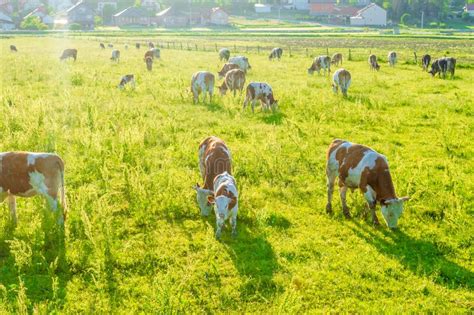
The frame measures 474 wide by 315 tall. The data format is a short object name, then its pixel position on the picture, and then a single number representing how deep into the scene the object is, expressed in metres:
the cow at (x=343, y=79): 21.78
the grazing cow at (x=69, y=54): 37.31
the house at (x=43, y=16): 111.47
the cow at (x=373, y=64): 32.25
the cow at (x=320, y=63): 30.41
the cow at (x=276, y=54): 39.53
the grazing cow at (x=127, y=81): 22.89
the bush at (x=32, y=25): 93.31
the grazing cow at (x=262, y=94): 18.53
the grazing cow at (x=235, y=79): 21.27
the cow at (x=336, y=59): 35.44
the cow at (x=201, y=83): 20.06
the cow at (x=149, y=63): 30.46
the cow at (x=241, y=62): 29.87
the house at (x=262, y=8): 151.25
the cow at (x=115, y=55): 37.03
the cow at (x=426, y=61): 32.56
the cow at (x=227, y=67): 26.83
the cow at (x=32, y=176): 8.00
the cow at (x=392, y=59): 34.50
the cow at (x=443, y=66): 29.16
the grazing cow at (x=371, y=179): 8.72
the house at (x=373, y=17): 121.25
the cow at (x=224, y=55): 39.12
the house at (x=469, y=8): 135.32
